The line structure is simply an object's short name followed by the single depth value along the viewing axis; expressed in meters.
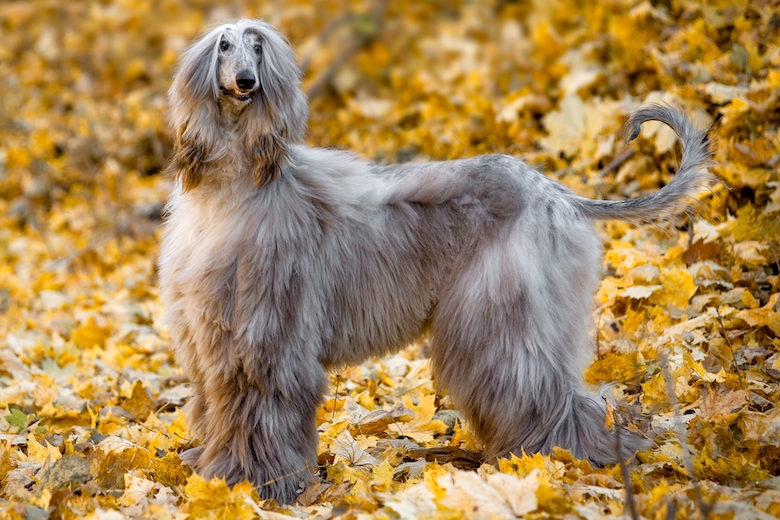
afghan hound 6.39
